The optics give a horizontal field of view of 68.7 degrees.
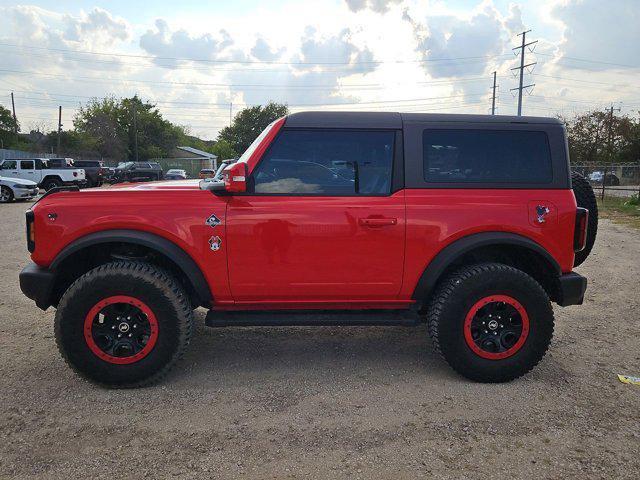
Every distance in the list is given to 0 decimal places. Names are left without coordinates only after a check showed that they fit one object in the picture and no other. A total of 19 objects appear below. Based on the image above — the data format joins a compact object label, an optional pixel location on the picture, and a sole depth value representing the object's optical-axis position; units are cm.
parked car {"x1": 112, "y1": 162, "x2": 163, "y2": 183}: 2850
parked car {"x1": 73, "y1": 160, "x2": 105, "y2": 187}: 2614
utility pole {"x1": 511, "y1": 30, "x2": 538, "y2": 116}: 5118
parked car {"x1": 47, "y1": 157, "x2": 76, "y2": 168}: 2329
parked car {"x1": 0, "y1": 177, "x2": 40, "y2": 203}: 1809
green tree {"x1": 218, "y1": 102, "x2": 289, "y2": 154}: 7731
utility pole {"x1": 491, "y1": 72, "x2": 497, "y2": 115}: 6253
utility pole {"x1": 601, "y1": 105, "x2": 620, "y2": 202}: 4641
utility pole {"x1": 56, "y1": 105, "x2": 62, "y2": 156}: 4600
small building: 5012
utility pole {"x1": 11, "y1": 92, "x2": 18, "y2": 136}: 5182
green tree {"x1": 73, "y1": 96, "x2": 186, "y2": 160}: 5603
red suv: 335
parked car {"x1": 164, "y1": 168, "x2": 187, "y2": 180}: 3369
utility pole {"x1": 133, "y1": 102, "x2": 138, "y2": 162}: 5883
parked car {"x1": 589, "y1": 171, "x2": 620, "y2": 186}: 2964
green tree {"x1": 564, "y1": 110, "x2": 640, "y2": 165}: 4534
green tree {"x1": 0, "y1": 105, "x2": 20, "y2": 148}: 5178
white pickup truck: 2186
